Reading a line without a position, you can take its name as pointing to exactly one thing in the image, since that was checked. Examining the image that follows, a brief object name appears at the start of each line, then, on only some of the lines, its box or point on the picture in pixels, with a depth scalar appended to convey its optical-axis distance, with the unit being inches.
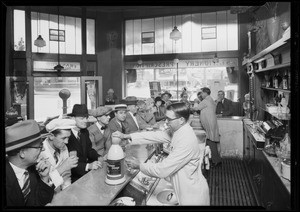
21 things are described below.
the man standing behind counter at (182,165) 80.4
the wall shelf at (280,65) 114.7
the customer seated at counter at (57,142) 89.1
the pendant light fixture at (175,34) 290.0
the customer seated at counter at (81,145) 99.0
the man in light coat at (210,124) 210.4
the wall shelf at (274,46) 84.0
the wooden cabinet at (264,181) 78.5
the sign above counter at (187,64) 361.4
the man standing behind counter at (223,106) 279.8
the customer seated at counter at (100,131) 131.7
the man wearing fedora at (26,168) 55.1
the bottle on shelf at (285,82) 133.6
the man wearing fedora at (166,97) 295.0
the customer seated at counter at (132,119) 189.5
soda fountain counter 69.6
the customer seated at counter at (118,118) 145.0
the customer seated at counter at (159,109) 258.8
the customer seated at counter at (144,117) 218.8
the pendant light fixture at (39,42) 283.5
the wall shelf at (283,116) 97.9
